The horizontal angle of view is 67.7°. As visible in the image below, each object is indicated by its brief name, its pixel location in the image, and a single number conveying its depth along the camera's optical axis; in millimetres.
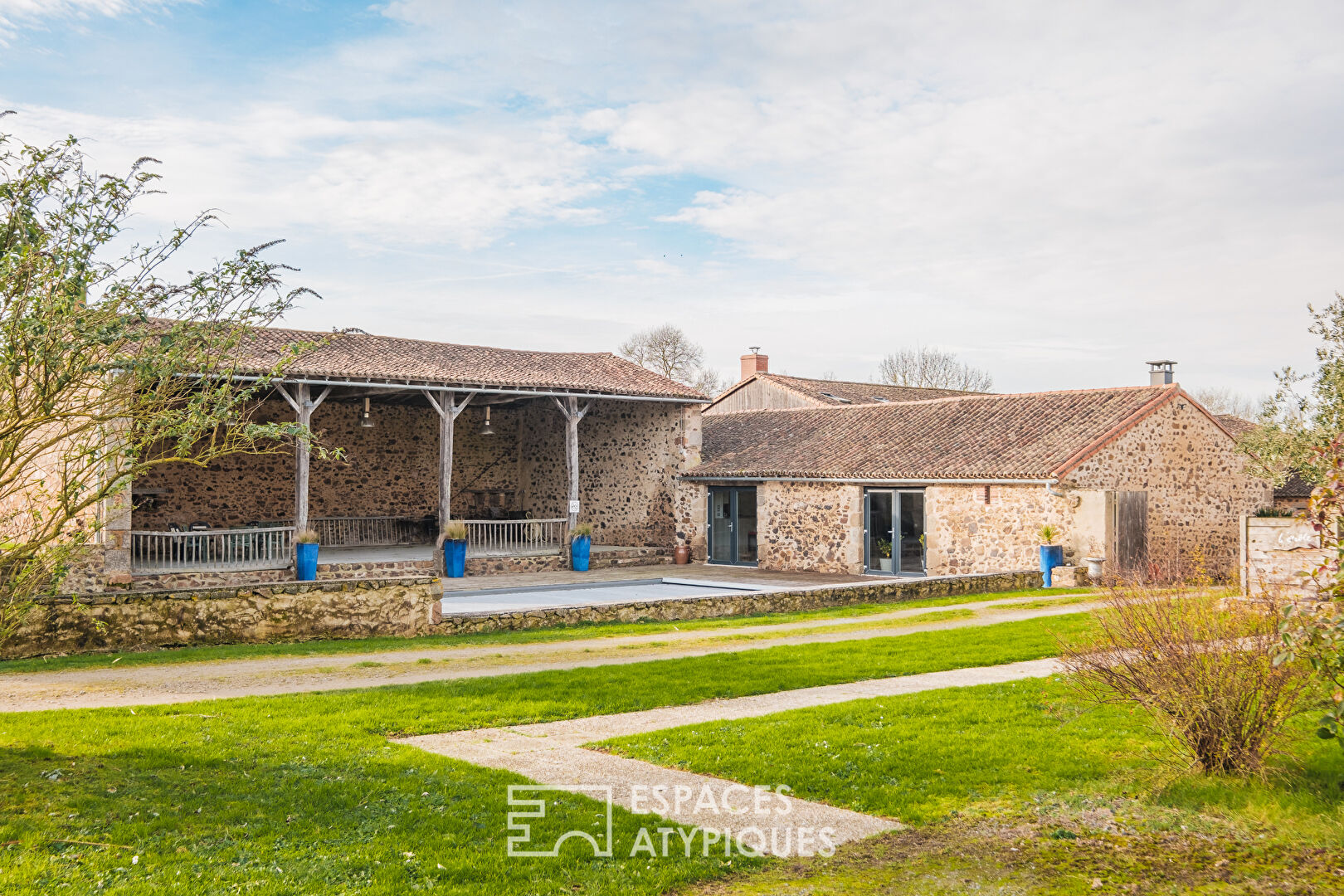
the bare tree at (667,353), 45969
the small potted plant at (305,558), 16531
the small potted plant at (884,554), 19078
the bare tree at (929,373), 48438
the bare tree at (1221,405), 56750
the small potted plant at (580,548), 19641
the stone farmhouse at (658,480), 17156
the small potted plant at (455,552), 18109
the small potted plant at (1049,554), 16297
